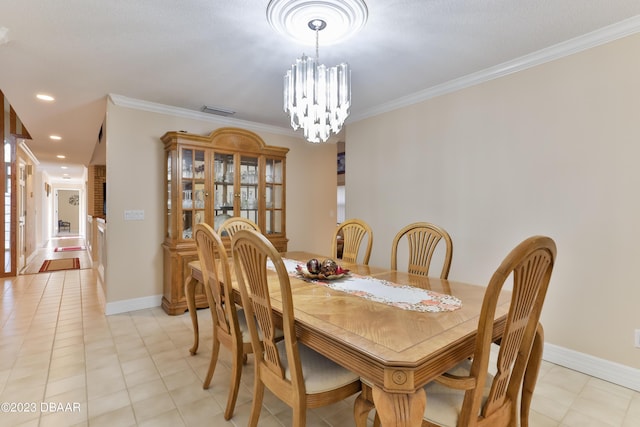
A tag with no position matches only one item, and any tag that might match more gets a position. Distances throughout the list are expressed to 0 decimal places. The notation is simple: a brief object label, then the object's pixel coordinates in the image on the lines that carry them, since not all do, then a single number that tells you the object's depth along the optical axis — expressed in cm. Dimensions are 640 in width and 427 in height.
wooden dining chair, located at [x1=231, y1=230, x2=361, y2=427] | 123
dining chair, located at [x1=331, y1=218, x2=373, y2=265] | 268
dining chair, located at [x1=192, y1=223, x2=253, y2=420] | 166
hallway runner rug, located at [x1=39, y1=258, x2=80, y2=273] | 570
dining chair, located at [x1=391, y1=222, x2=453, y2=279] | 217
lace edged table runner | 143
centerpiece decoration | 192
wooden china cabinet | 338
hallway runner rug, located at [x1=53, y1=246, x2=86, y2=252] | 837
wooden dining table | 95
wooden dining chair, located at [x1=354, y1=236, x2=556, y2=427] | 98
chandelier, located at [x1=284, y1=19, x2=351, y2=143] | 193
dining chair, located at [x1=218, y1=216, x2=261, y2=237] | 287
